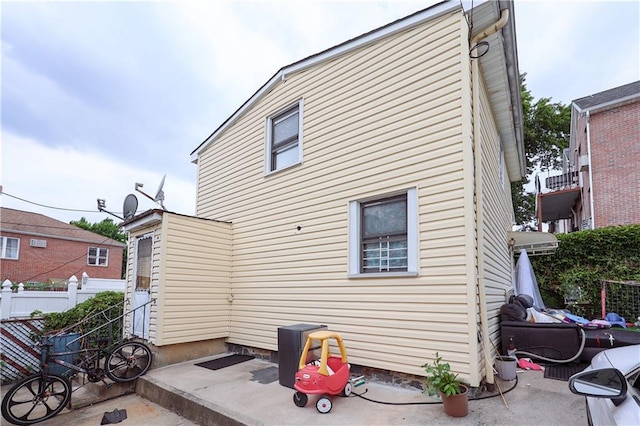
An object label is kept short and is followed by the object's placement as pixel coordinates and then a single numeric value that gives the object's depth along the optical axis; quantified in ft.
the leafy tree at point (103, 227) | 136.77
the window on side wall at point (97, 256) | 77.74
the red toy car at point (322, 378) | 13.09
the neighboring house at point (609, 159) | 41.68
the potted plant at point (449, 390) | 11.84
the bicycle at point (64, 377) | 15.83
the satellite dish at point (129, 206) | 27.55
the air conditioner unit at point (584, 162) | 47.16
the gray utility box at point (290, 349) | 15.80
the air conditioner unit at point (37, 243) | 67.46
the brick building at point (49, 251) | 64.69
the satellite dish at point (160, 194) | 28.58
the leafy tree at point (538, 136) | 67.87
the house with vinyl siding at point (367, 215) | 14.76
